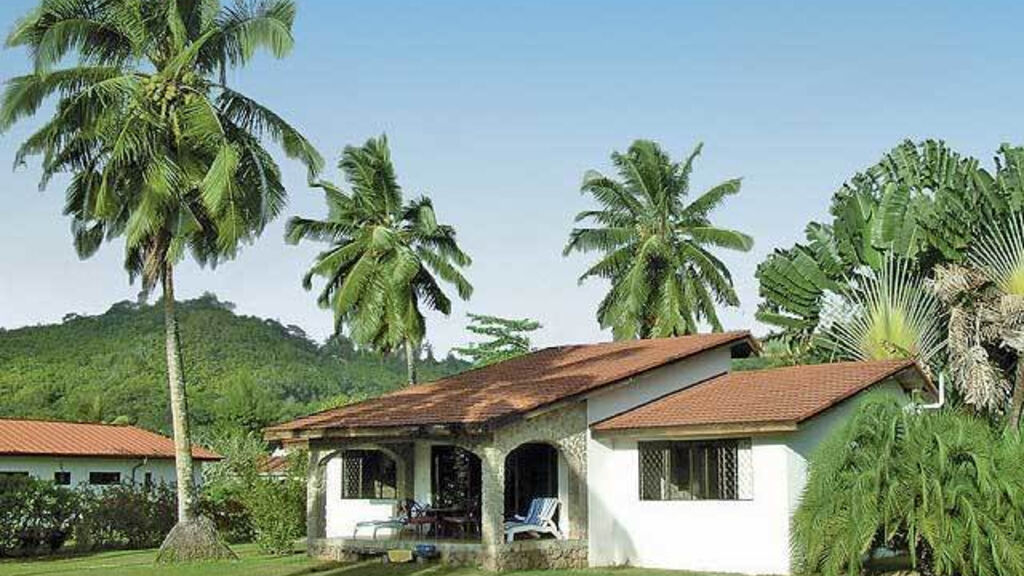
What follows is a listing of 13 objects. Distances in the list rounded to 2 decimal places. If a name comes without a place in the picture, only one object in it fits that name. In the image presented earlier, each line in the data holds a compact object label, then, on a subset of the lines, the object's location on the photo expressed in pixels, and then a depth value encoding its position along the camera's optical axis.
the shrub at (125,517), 30.53
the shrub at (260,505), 26.72
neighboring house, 33.81
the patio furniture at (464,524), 24.12
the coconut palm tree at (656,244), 38.56
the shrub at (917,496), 16.64
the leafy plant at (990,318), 27.01
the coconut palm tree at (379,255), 35.44
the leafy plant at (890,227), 28.28
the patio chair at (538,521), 22.83
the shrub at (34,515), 28.56
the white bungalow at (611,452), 21.50
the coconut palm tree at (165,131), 23.72
